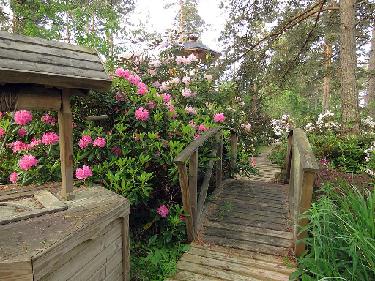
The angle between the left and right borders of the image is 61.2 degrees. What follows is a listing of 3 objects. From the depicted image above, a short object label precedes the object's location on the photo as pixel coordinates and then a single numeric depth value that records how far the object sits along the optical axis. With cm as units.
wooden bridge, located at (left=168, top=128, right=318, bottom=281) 321
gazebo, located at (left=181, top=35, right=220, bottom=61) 1018
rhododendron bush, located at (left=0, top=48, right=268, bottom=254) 361
